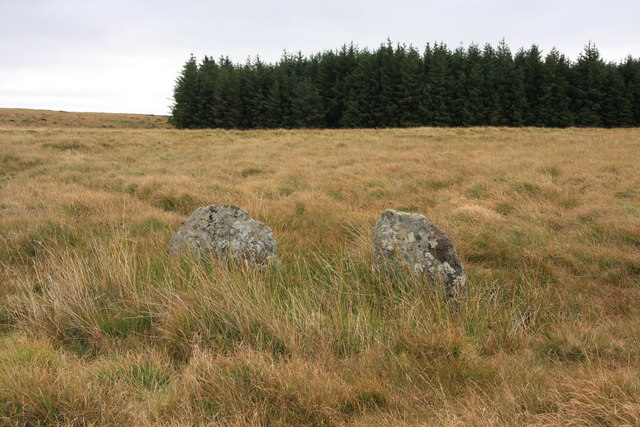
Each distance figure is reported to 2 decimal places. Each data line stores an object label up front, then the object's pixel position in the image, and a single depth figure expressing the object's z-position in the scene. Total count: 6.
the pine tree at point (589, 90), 45.75
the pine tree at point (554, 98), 46.00
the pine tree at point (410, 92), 47.81
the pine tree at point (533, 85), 46.81
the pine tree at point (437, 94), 47.00
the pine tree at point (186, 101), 55.59
